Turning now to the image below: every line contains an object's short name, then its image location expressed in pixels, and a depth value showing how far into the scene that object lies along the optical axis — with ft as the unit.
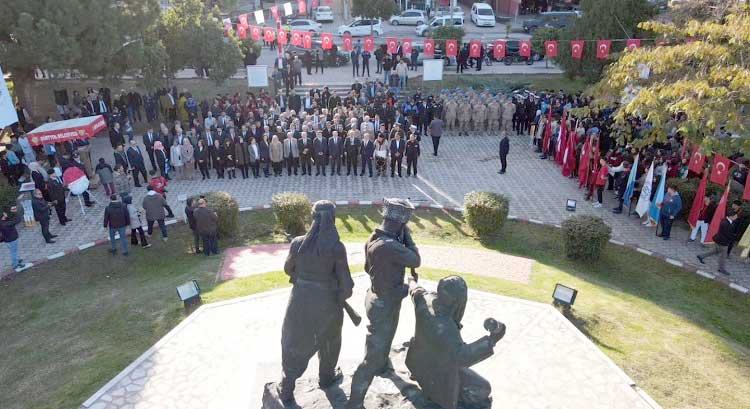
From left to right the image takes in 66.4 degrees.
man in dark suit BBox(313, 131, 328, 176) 65.41
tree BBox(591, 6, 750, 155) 42.29
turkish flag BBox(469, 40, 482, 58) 90.63
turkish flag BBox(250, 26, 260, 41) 87.25
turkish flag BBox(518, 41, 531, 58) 87.86
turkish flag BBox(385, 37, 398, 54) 88.22
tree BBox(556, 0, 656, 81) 89.92
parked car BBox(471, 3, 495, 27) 152.97
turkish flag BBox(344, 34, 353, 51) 84.99
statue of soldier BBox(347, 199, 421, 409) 23.63
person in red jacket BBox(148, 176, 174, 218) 52.03
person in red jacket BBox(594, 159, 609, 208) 57.98
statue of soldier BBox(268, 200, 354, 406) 23.39
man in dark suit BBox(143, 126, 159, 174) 66.64
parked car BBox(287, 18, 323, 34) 139.23
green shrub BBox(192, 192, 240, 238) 48.91
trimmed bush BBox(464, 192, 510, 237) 49.70
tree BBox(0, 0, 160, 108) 65.16
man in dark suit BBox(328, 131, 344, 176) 65.21
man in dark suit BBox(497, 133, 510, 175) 66.59
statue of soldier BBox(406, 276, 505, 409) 22.62
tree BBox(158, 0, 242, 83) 84.53
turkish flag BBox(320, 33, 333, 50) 89.86
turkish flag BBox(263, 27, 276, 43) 85.92
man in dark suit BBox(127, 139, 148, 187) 61.77
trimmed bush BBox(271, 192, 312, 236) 49.98
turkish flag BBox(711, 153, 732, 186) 51.44
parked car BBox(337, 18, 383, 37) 137.34
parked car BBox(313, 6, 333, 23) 160.45
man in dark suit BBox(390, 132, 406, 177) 64.59
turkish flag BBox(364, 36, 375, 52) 87.63
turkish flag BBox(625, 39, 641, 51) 75.43
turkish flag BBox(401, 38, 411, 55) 87.97
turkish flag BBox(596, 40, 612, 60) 80.43
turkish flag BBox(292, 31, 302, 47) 85.97
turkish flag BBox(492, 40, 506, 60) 85.71
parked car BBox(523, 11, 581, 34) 138.62
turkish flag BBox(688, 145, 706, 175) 55.59
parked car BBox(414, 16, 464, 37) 132.46
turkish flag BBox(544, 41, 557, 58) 83.42
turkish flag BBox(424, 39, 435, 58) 86.43
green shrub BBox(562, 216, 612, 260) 46.03
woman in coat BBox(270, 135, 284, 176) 65.21
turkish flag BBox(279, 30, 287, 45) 84.69
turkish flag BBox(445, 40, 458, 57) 87.66
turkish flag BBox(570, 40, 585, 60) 82.64
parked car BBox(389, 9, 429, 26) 155.12
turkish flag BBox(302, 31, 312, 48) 86.64
